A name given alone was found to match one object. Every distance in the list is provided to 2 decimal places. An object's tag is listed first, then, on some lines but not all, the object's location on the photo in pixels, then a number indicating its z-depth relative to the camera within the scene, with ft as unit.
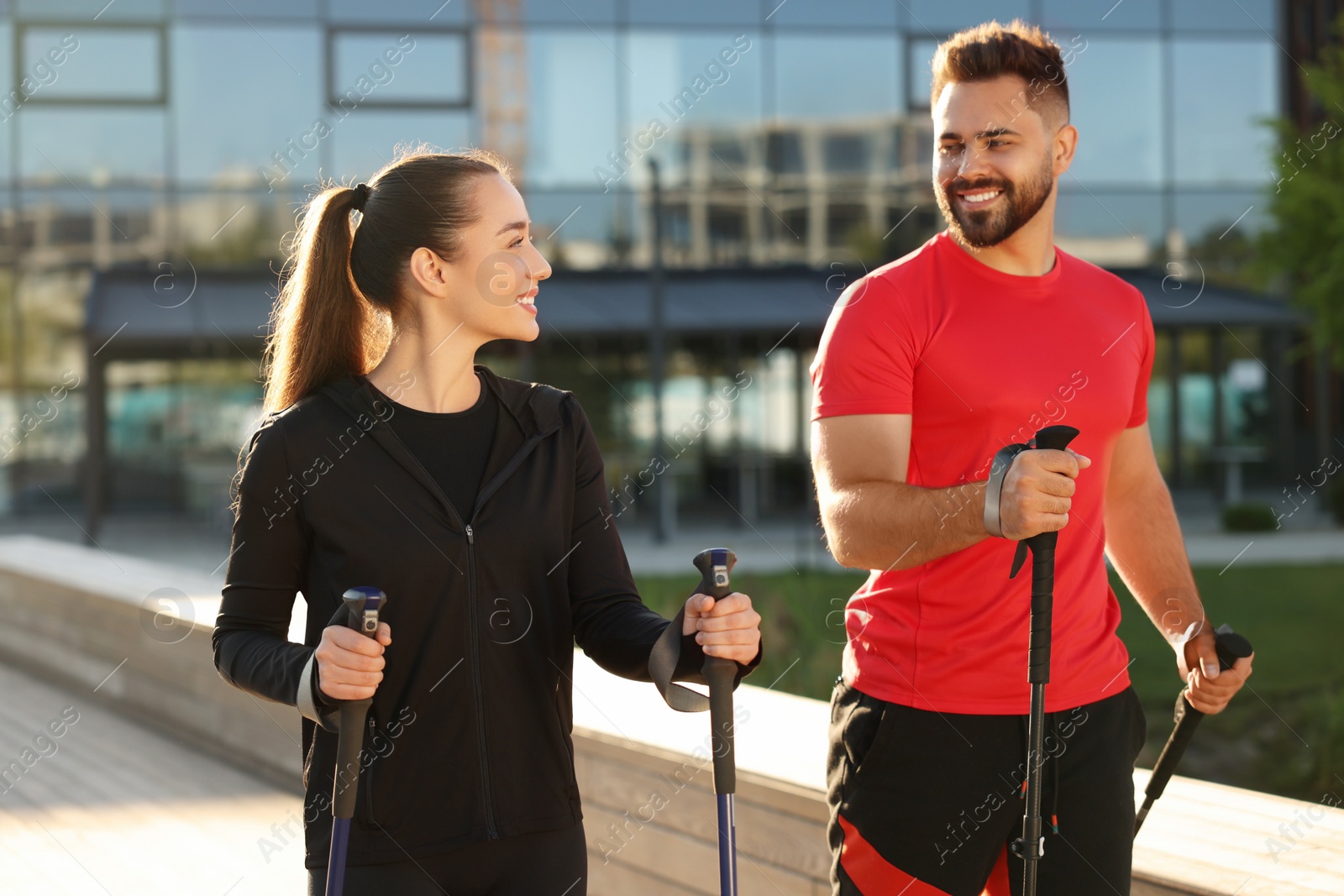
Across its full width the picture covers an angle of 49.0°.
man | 8.61
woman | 7.80
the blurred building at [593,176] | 66.74
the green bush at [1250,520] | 59.31
